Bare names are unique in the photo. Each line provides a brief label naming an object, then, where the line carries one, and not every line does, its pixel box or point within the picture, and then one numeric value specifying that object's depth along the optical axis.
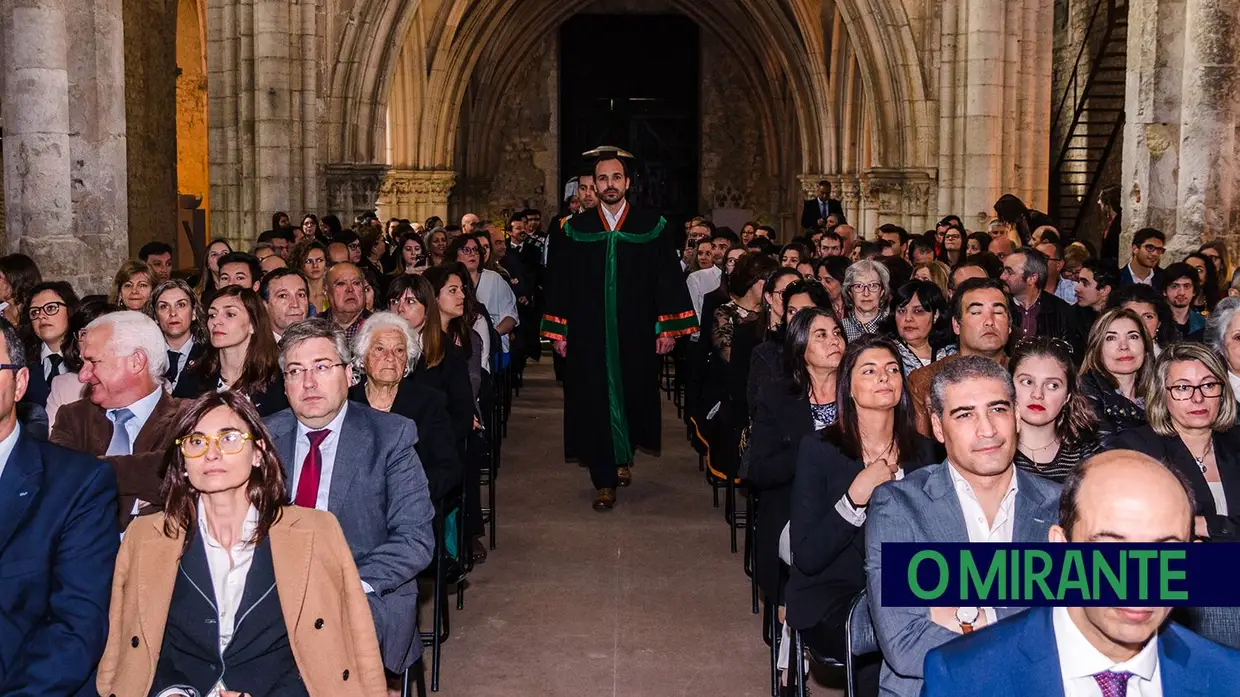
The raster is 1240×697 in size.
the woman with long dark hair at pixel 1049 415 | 4.74
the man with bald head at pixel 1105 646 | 2.16
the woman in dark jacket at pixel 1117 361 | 5.60
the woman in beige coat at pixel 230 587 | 3.54
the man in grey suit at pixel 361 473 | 4.25
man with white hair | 4.68
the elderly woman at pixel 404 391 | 5.33
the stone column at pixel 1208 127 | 9.38
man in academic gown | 8.76
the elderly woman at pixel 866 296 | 7.25
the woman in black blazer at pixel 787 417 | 5.21
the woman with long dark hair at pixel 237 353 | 5.59
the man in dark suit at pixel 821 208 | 19.70
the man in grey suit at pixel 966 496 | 3.52
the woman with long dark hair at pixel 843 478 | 4.25
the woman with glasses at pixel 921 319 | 6.55
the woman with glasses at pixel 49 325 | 6.46
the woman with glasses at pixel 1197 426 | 4.58
